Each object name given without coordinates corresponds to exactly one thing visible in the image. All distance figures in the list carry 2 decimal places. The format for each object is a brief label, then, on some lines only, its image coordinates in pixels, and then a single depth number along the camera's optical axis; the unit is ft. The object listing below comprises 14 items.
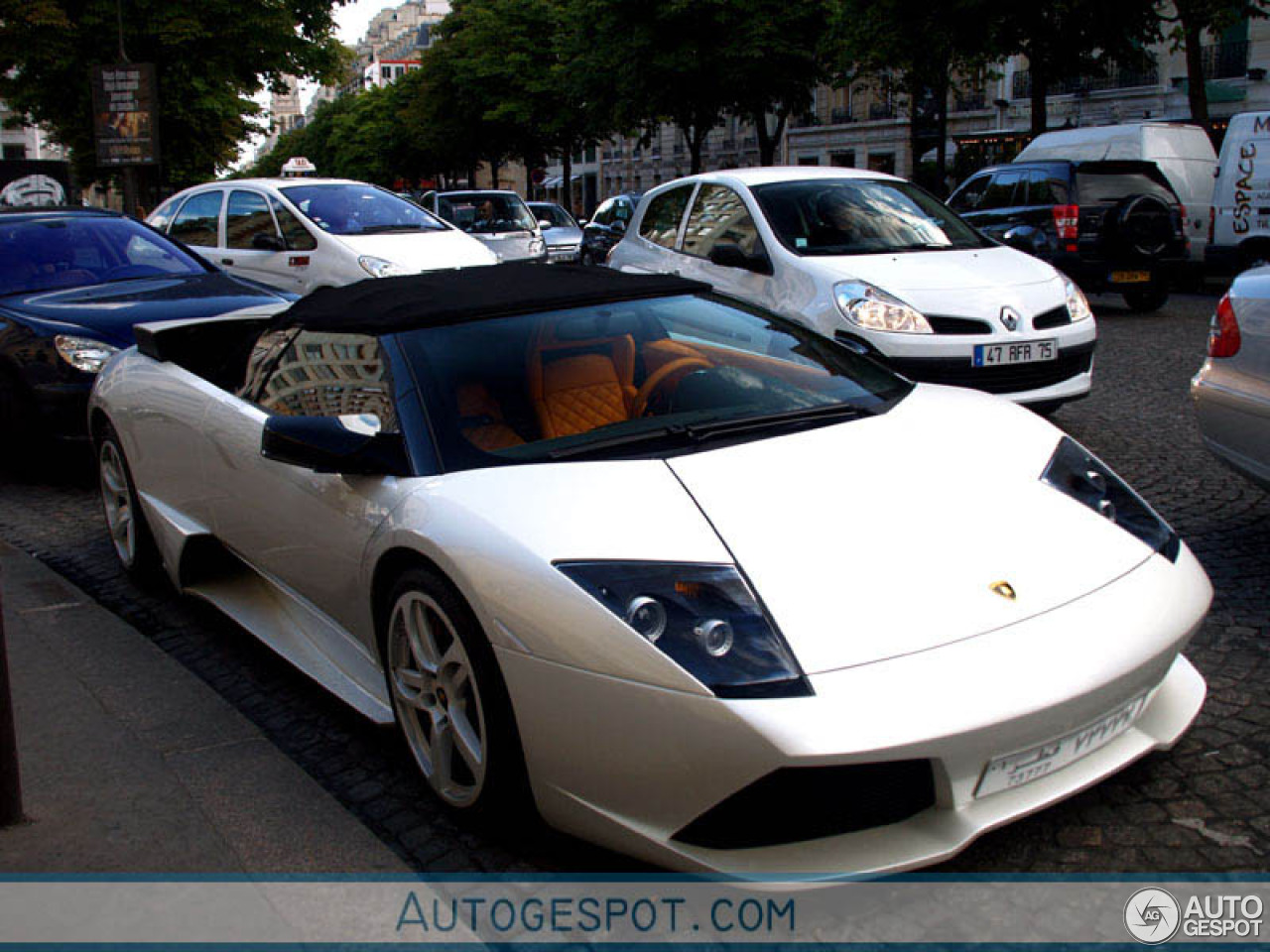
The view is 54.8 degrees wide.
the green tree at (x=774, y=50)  92.89
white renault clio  21.42
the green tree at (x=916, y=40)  68.13
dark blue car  21.12
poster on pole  67.82
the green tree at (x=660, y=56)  94.79
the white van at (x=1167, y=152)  55.98
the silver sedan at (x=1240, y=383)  14.25
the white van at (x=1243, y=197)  50.47
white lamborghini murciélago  7.41
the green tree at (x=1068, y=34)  65.92
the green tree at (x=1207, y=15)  63.36
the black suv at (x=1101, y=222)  43.86
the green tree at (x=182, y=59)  81.90
